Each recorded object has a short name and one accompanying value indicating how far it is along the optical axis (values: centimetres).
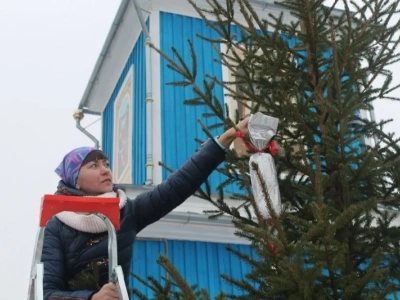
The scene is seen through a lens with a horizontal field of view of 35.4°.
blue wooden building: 782
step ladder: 322
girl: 343
